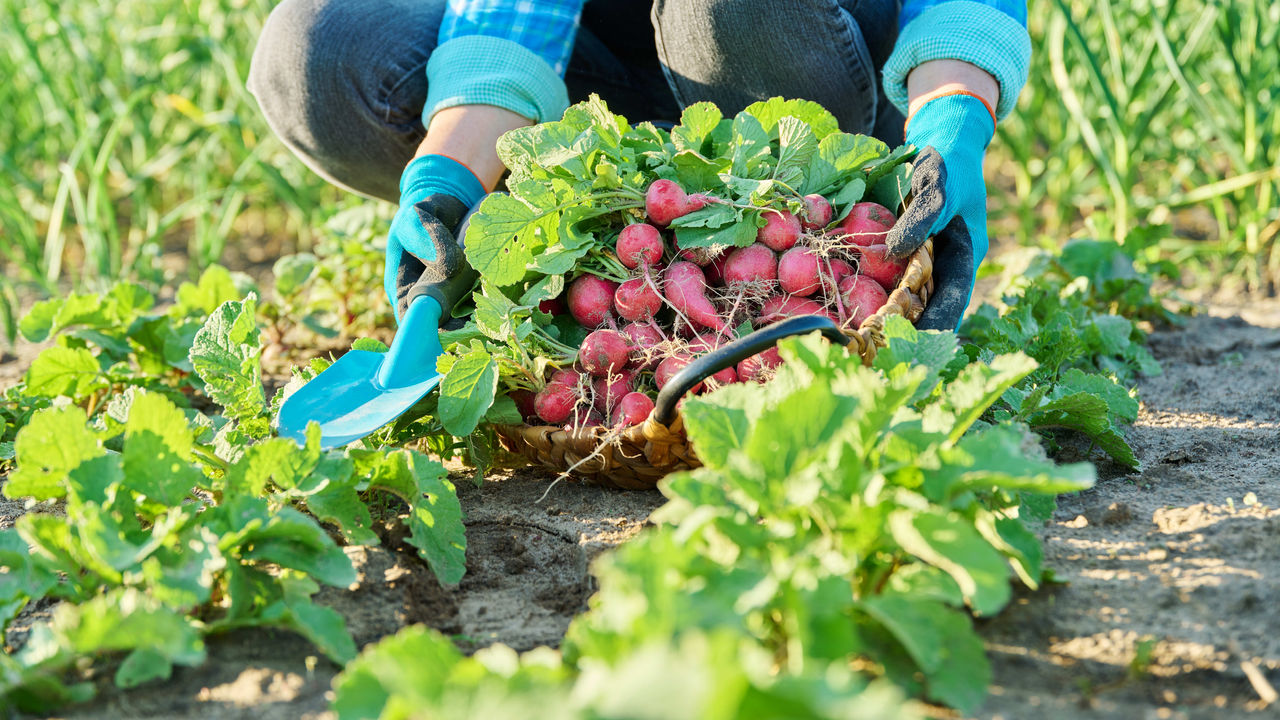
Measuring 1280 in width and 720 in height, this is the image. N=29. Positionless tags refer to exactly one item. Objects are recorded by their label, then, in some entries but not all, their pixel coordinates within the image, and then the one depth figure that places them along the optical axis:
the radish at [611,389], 1.96
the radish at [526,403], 2.00
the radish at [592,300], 1.99
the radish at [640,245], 1.98
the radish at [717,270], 2.00
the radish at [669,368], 1.95
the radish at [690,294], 1.97
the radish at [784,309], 1.97
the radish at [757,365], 1.94
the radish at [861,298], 1.98
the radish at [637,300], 1.98
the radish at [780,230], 1.98
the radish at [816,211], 1.99
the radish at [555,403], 1.97
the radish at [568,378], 1.98
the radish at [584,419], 1.95
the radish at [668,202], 1.97
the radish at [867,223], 1.99
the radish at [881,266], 1.99
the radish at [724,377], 1.94
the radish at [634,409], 1.94
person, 2.04
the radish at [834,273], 1.97
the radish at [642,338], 1.97
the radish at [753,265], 1.97
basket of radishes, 1.95
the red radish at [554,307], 2.03
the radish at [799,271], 1.97
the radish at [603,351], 1.96
